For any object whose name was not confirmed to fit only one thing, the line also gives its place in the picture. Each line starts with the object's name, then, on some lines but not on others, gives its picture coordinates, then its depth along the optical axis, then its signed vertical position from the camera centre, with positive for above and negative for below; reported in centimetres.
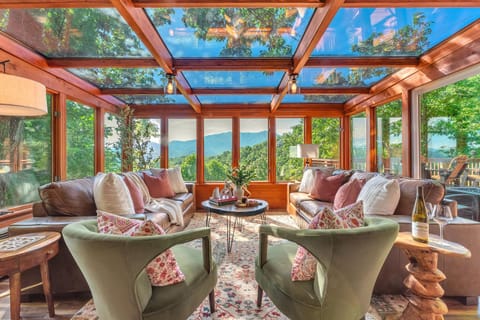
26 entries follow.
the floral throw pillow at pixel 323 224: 127 -38
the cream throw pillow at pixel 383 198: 231 -42
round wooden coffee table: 272 -63
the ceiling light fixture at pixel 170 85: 297 +101
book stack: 306 -57
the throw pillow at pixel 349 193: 283 -44
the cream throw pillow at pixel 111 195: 232 -35
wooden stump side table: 144 -81
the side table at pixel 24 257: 141 -63
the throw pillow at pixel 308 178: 420 -36
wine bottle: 148 -44
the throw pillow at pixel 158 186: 372 -43
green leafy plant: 322 -25
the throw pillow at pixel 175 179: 420 -36
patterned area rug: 175 -120
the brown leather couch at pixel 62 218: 187 -52
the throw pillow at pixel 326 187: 356 -45
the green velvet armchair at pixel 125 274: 104 -54
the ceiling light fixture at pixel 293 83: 300 +103
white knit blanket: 302 -63
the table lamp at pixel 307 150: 485 +20
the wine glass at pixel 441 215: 152 -39
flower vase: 320 -46
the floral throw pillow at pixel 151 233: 123 -39
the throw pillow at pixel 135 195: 275 -43
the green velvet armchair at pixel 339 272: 113 -60
